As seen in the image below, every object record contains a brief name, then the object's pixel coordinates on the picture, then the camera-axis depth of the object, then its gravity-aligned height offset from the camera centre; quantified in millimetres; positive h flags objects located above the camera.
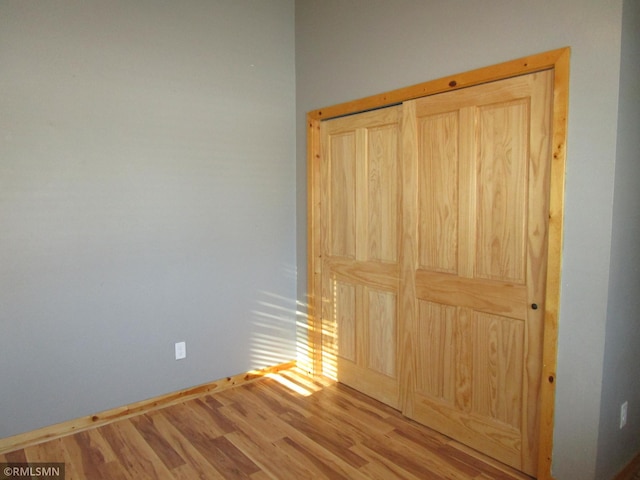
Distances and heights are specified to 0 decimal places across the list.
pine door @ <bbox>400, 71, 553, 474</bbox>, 2098 -302
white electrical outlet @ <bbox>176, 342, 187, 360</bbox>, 2955 -977
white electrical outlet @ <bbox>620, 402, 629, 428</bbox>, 2082 -1013
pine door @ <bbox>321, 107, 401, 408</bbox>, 2801 -304
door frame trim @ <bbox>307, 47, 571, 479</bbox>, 1928 +93
